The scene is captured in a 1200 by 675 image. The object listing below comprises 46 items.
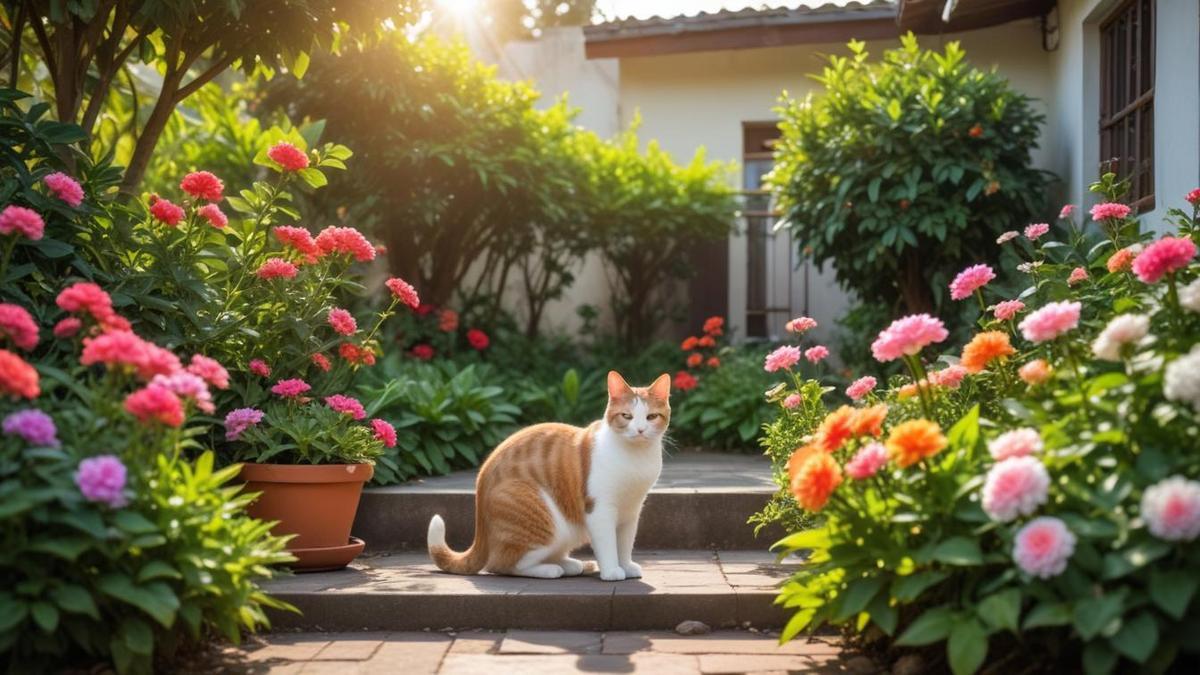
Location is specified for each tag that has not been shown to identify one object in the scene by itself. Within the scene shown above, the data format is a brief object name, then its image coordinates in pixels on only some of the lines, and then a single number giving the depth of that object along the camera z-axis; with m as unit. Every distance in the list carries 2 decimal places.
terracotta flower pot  4.20
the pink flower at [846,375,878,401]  3.92
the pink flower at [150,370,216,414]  2.82
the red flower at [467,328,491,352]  8.14
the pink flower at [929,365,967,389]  3.44
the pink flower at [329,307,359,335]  4.39
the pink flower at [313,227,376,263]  4.39
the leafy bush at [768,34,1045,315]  6.70
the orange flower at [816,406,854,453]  3.00
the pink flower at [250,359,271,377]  4.26
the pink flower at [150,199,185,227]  3.98
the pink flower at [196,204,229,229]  4.10
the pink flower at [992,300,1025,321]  3.71
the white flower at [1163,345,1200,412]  2.40
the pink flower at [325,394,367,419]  4.34
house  6.77
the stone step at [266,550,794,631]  3.78
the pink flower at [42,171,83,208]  3.67
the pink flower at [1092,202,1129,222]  3.94
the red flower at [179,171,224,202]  4.04
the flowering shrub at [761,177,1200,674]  2.42
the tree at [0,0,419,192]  4.59
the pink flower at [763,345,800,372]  4.12
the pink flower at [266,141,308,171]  4.29
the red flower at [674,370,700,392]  7.51
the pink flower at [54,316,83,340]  3.07
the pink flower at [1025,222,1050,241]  4.25
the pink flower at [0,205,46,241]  3.25
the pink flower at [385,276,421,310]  4.42
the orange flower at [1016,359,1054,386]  3.01
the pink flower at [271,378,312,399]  4.30
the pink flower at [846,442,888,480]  2.82
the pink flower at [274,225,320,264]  4.28
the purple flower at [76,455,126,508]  2.63
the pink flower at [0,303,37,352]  2.91
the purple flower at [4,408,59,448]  2.68
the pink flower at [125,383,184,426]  2.73
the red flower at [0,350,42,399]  2.68
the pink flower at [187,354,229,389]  3.11
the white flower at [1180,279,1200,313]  2.75
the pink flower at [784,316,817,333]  4.40
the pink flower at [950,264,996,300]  3.72
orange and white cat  4.09
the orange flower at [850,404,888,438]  3.05
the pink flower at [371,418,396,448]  4.44
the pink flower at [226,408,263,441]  4.11
